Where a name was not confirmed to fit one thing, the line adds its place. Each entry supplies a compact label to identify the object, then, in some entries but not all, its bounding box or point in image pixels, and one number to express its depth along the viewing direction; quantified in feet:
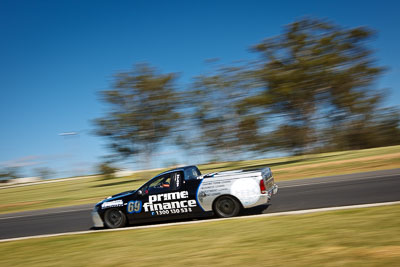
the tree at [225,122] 132.98
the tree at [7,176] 319.92
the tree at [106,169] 138.46
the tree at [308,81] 112.37
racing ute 29.89
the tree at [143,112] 123.75
